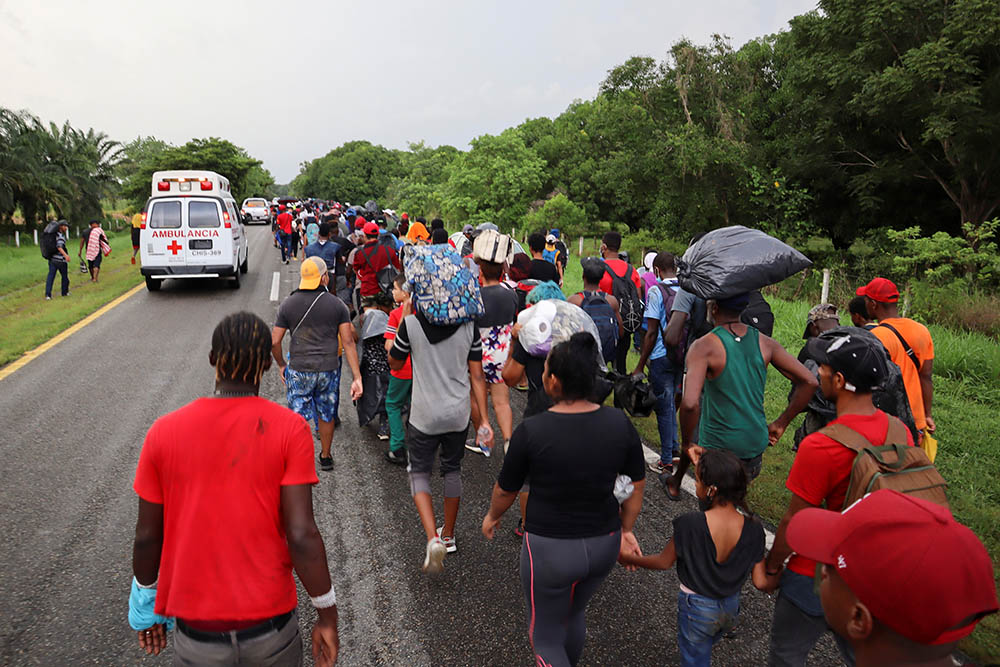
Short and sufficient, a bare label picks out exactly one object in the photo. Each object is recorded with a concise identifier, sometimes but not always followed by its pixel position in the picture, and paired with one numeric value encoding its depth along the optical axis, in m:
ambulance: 13.95
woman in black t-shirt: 2.55
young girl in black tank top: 2.69
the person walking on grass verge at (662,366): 5.66
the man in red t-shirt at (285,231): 20.84
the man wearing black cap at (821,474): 2.50
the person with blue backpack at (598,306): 5.19
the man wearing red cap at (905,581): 1.32
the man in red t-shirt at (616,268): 6.78
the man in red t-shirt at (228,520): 2.12
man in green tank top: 3.53
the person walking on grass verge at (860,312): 4.66
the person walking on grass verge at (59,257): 13.38
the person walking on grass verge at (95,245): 16.03
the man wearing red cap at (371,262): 8.45
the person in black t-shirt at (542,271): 6.15
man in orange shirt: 4.20
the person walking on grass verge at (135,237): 20.30
